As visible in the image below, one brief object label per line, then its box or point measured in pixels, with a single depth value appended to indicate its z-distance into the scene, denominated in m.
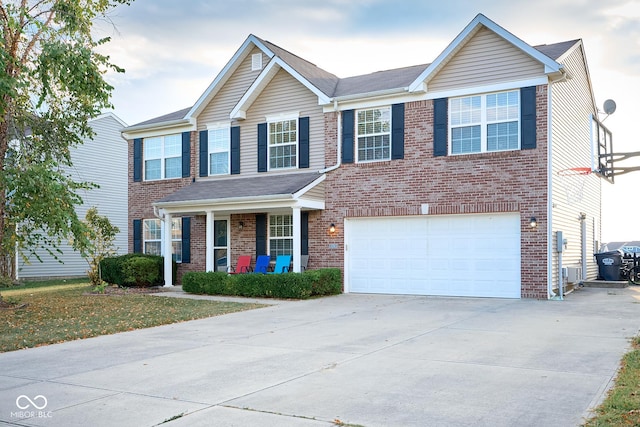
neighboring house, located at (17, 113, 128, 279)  26.03
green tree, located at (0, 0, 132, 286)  11.93
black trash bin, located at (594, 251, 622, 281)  19.30
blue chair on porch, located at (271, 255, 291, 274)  17.50
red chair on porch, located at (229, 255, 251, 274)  18.48
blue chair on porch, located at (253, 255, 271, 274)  17.95
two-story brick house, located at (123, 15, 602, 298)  14.93
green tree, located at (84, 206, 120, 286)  19.34
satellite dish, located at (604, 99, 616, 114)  19.85
